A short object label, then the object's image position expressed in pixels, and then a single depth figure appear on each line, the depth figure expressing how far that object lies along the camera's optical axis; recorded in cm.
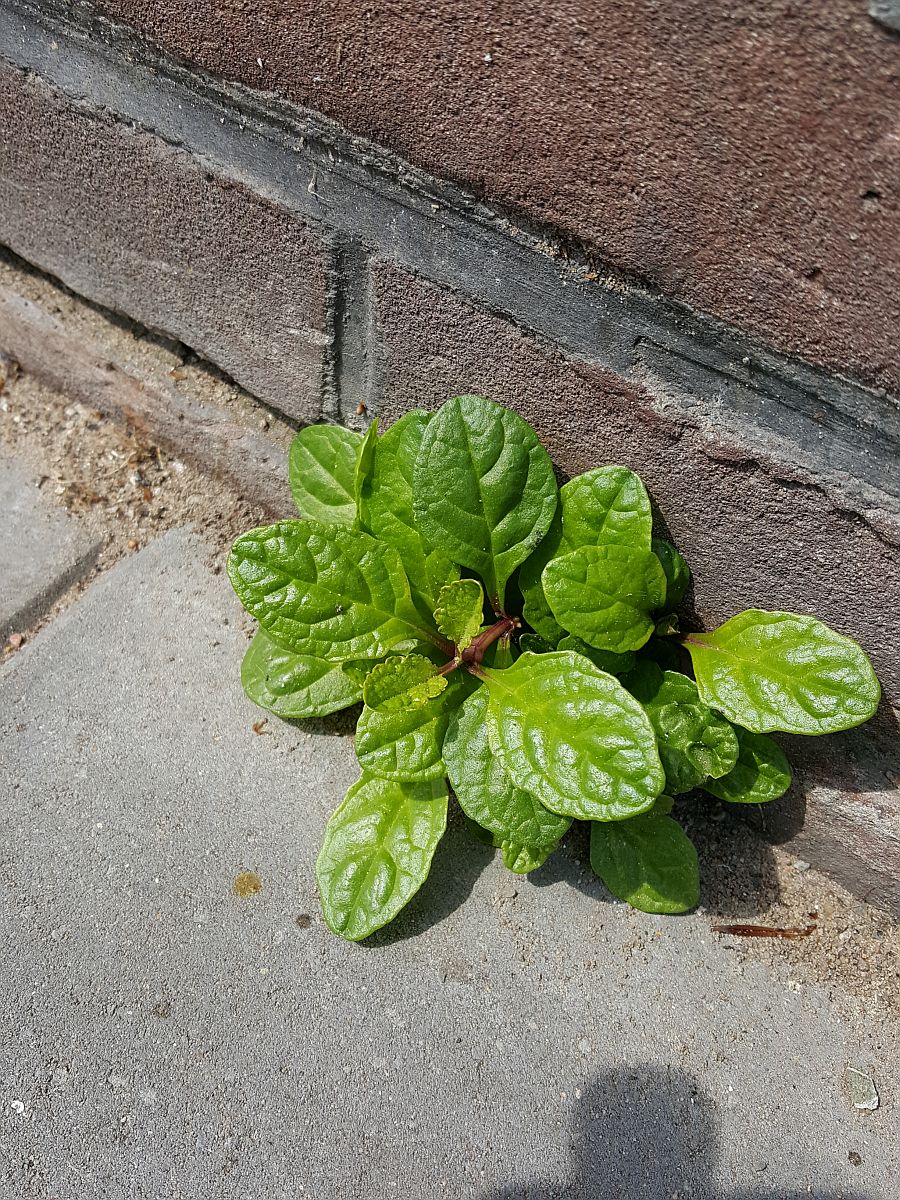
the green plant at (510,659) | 22
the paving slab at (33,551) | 29
